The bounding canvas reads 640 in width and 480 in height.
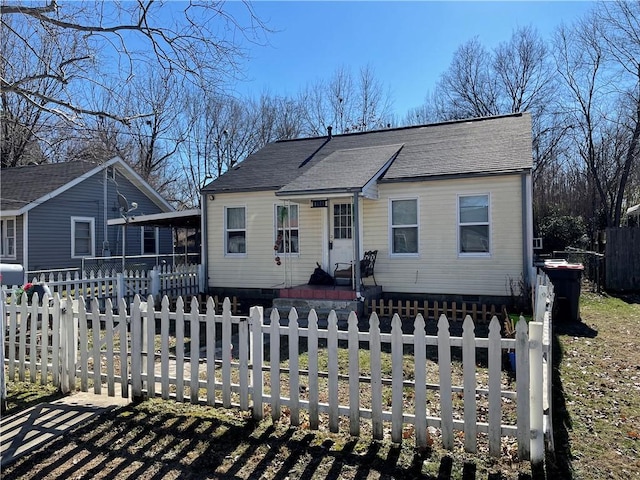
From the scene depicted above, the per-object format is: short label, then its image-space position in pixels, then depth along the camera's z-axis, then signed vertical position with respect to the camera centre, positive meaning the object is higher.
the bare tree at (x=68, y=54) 6.34 +2.83
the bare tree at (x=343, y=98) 33.16 +10.23
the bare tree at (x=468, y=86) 31.27 +10.46
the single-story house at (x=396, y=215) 10.87 +0.67
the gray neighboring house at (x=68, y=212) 18.36 +1.29
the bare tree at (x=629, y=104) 20.34 +5.92
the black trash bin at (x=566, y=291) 9.79 -1.10
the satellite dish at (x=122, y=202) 15.91 +1.39
